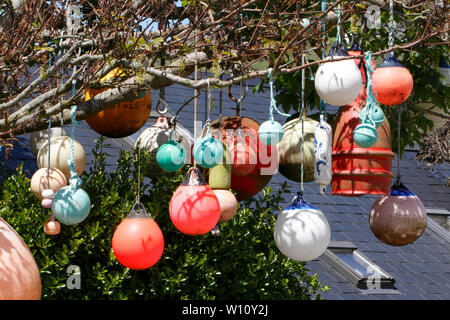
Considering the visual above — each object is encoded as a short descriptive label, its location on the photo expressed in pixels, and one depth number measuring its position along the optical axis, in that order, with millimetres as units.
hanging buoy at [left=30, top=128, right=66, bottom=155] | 7043
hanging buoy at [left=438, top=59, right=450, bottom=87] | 7004
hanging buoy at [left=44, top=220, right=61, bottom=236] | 5973
